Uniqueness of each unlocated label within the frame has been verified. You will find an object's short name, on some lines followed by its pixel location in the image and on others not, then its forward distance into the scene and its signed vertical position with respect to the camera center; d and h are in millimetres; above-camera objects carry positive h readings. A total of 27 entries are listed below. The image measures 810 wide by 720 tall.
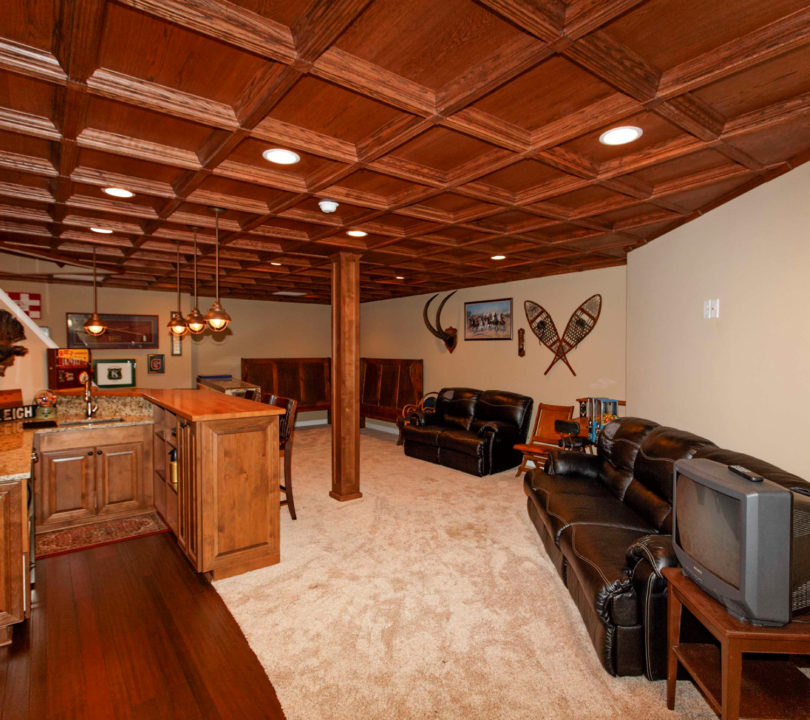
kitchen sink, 3706 -586
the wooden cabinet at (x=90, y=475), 3605 -1038
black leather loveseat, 5688 -1081
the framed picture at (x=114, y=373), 7234 -343
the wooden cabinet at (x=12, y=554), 2320 -1054
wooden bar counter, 2947 -896
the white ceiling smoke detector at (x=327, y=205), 3229 +1071
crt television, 1525 -691
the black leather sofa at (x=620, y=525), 2090 -1090
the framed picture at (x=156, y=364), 7645 -207
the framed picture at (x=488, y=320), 6773 +517
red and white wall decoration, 6363 +708
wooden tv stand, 1541 -1240
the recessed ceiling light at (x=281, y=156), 2480 +1105
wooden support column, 4594 -243
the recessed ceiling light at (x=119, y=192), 2985 +1076
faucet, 3943 -475
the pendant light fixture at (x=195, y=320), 4323 +308
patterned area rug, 3465 -1499
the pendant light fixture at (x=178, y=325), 4684 +281
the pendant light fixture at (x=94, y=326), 5160 +297
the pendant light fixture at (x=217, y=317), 3980 +312
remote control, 1624 -448
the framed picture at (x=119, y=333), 6945 +304
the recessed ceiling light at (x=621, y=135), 2215 +1101
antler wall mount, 7598 +314
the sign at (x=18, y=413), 3686 -514
